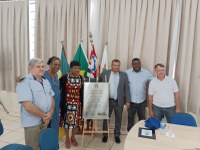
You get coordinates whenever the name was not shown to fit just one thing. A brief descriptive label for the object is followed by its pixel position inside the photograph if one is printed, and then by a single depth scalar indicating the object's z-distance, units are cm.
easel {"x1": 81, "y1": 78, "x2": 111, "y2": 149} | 355
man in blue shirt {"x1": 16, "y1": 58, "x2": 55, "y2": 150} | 230
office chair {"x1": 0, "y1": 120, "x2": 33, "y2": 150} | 139
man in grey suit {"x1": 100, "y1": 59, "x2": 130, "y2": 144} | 376
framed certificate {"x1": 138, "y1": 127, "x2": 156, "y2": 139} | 235
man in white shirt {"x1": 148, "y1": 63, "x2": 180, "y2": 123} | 353
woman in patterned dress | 348
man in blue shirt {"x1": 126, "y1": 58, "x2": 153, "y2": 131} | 387
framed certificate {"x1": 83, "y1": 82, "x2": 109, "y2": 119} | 356
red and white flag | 396
